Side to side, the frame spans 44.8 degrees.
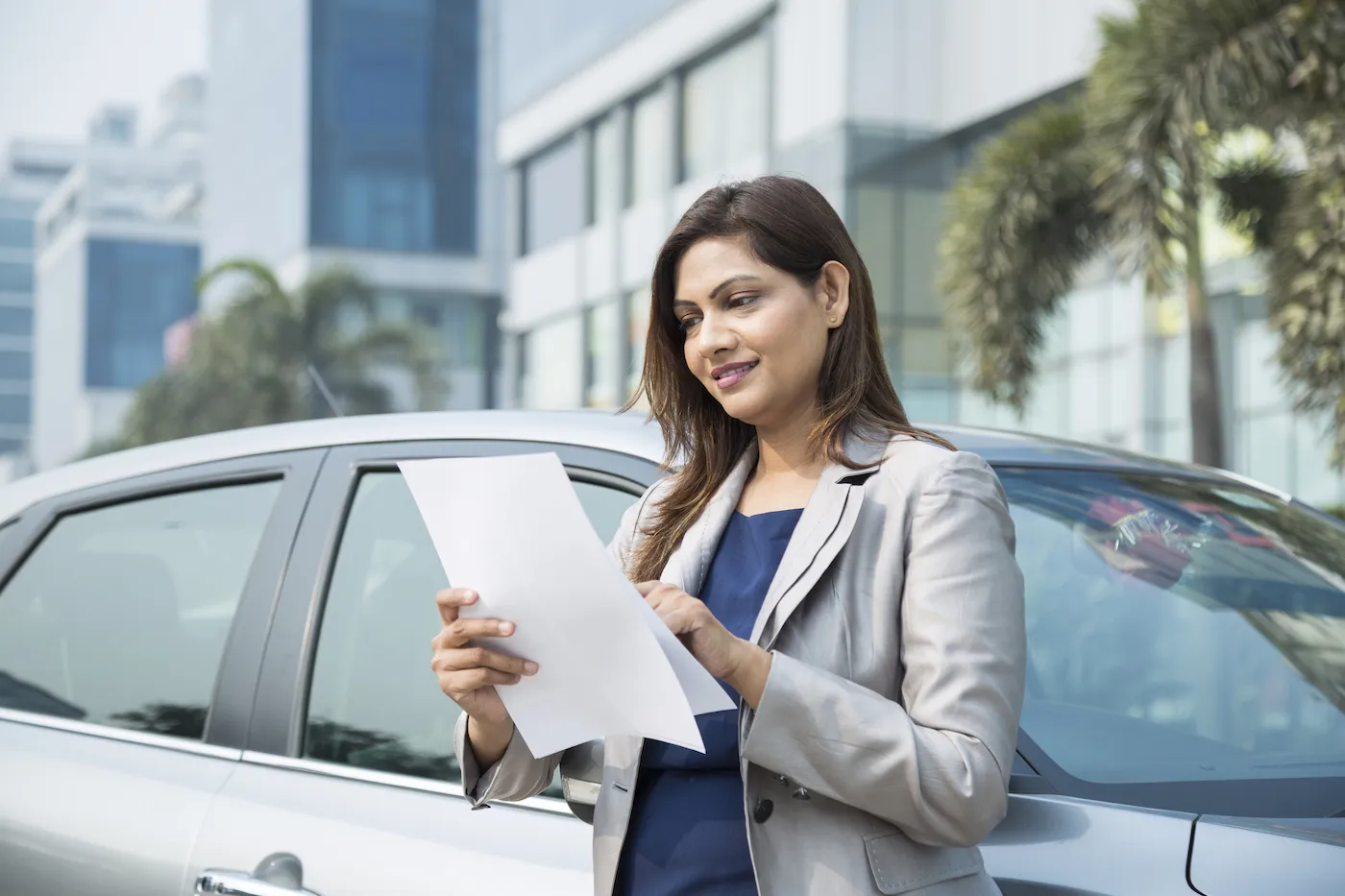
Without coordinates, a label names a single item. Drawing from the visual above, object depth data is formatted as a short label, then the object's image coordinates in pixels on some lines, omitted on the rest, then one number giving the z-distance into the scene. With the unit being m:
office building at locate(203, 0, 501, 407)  63.28
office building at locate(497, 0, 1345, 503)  22.23
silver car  2.25
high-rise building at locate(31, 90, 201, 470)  102.00
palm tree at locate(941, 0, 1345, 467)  11.44
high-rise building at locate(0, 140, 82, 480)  141.00
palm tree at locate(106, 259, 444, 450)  38.28
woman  1.66
